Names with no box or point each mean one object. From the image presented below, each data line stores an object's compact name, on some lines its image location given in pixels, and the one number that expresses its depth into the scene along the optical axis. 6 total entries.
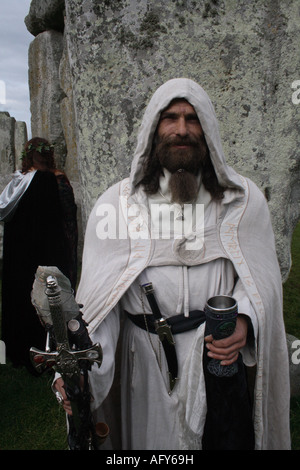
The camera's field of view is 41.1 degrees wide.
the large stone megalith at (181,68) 2.67
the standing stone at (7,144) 9.52
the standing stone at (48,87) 7.57
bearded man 1.73
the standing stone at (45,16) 6.83
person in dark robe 3.88
